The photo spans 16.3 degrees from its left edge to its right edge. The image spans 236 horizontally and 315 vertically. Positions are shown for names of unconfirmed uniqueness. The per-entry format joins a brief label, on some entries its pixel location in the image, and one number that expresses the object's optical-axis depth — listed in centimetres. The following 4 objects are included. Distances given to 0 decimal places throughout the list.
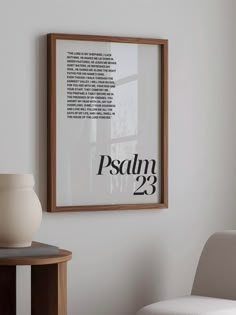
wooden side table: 320
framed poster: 387
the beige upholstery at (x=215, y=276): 372
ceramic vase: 335
